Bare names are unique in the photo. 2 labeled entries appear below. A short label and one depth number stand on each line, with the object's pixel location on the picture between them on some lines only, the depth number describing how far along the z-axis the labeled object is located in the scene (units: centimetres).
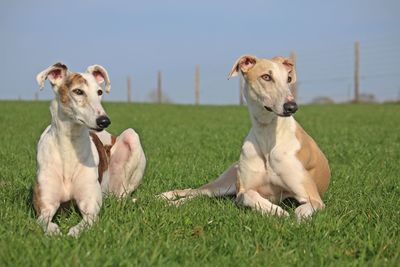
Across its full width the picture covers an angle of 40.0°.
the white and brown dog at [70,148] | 461
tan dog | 548
